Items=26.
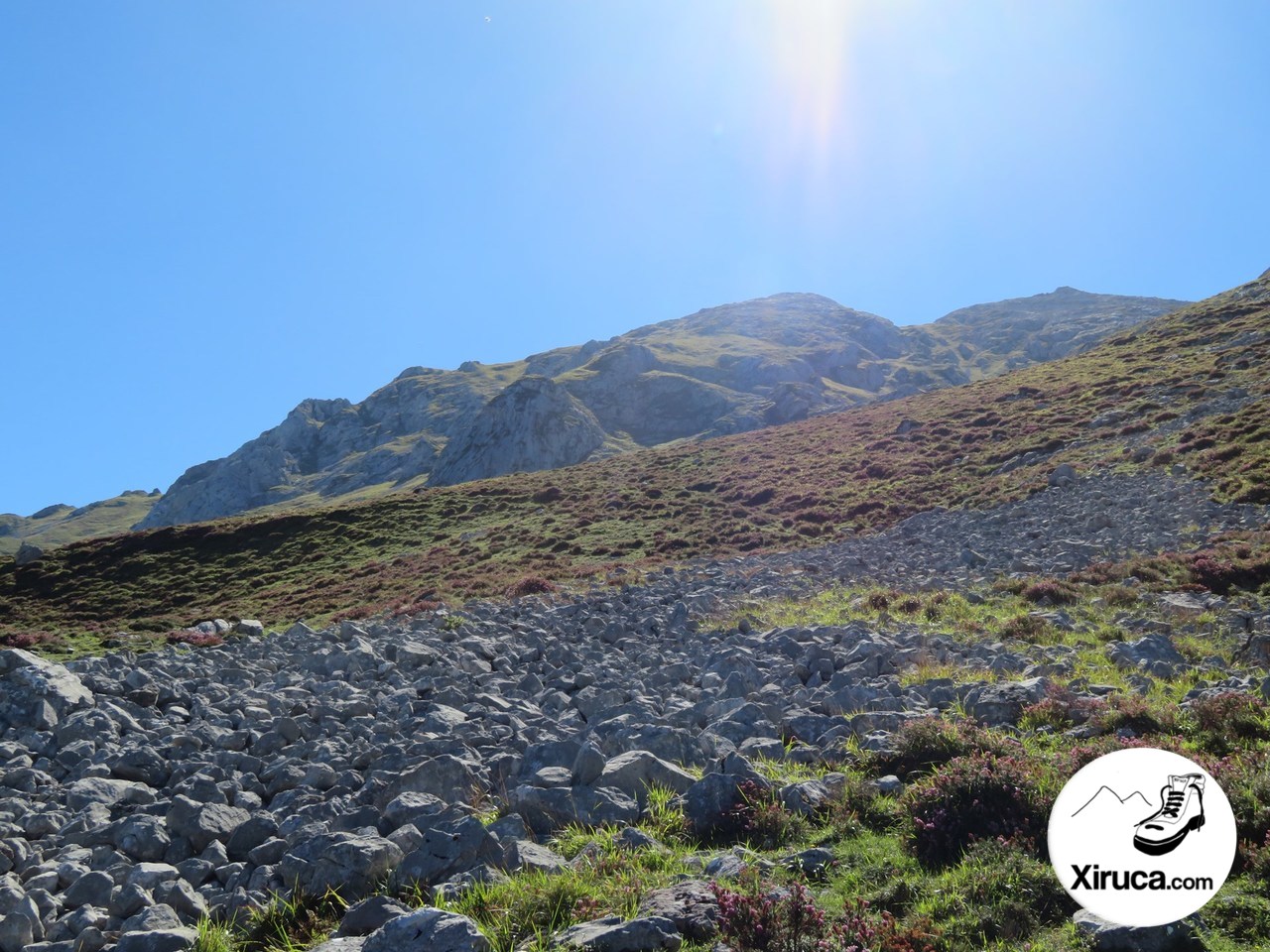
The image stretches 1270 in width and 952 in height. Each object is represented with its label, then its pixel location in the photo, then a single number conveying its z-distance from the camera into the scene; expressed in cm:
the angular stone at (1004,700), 913
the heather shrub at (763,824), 684
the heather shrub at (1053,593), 1714
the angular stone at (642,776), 793
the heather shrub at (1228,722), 747
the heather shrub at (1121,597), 1596
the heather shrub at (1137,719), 797
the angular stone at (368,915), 555
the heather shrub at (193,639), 2419
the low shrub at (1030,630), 1396
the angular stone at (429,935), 476
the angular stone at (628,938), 486
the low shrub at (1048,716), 859
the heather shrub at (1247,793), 545
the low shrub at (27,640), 2772
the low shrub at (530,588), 2972
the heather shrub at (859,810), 687
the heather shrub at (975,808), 611
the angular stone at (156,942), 573
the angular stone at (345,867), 642
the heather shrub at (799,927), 474
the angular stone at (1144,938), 447
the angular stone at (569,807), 740
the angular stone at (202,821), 805
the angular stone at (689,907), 505
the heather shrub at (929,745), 781
